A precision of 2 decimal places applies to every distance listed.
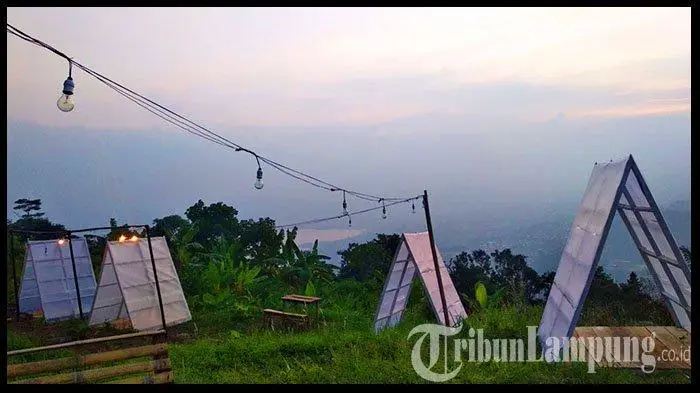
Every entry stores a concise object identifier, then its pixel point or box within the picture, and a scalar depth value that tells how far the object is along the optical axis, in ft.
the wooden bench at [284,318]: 29.63
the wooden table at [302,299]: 31.80
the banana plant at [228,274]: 38.68
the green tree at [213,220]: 51.47
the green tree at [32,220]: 47.65
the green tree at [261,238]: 48.78
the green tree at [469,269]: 40.04
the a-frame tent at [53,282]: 34.78
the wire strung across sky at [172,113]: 16.06
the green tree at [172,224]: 46.78
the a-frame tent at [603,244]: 17.38
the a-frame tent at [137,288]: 30.35
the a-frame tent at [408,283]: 27.14
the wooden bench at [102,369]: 16.08
